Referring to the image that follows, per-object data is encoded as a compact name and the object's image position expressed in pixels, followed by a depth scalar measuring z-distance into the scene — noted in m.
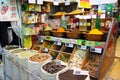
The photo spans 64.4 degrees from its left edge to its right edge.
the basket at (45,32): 2.21
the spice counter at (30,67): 1.42
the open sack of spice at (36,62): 1.52
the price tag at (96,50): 1.57
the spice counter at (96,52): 1.52
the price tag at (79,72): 1.27
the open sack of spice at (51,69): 1.31
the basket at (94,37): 1.62
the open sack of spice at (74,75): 1.23
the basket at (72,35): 1.82
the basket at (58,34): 1.97
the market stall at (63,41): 1.50
